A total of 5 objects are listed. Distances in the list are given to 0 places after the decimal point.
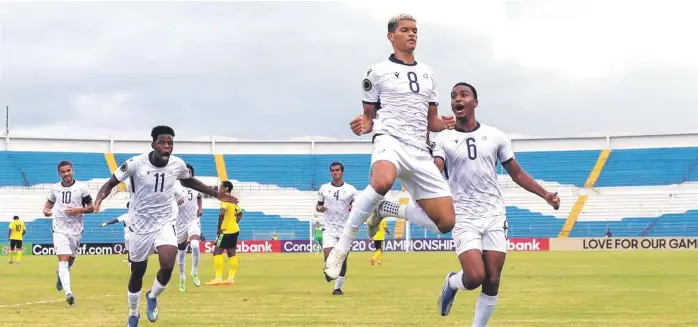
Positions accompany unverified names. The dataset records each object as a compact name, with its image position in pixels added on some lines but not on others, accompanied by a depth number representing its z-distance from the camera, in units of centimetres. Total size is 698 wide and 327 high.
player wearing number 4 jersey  1988
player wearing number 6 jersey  1013
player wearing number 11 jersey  1237
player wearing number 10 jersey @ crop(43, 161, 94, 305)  1706
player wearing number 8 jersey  928
